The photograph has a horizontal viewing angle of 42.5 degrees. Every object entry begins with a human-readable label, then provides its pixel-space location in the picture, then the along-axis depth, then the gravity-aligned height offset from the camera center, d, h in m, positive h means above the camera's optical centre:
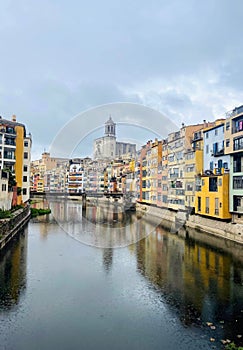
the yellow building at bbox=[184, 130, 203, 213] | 37.25 +2.77
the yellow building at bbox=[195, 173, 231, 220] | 30.72 -0.78
